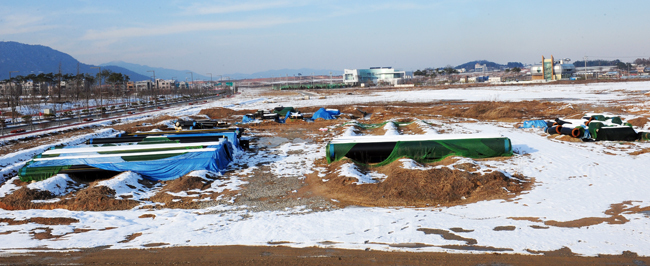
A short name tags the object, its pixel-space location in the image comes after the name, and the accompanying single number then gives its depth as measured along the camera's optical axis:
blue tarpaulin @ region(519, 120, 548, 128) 24.80
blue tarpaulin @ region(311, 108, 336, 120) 35.88
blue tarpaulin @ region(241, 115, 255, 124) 36.16
